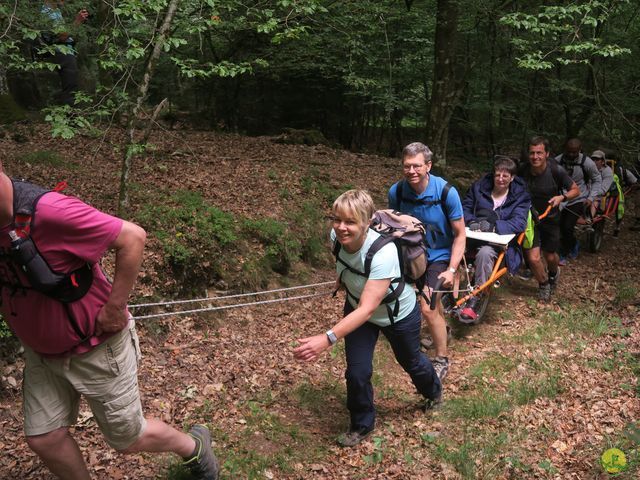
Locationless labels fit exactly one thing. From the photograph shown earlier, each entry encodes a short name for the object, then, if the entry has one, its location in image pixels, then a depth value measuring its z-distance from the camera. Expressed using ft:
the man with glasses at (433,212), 16.70
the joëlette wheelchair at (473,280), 20.54
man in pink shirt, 8.04
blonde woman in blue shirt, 11.91
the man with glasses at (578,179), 31.19
